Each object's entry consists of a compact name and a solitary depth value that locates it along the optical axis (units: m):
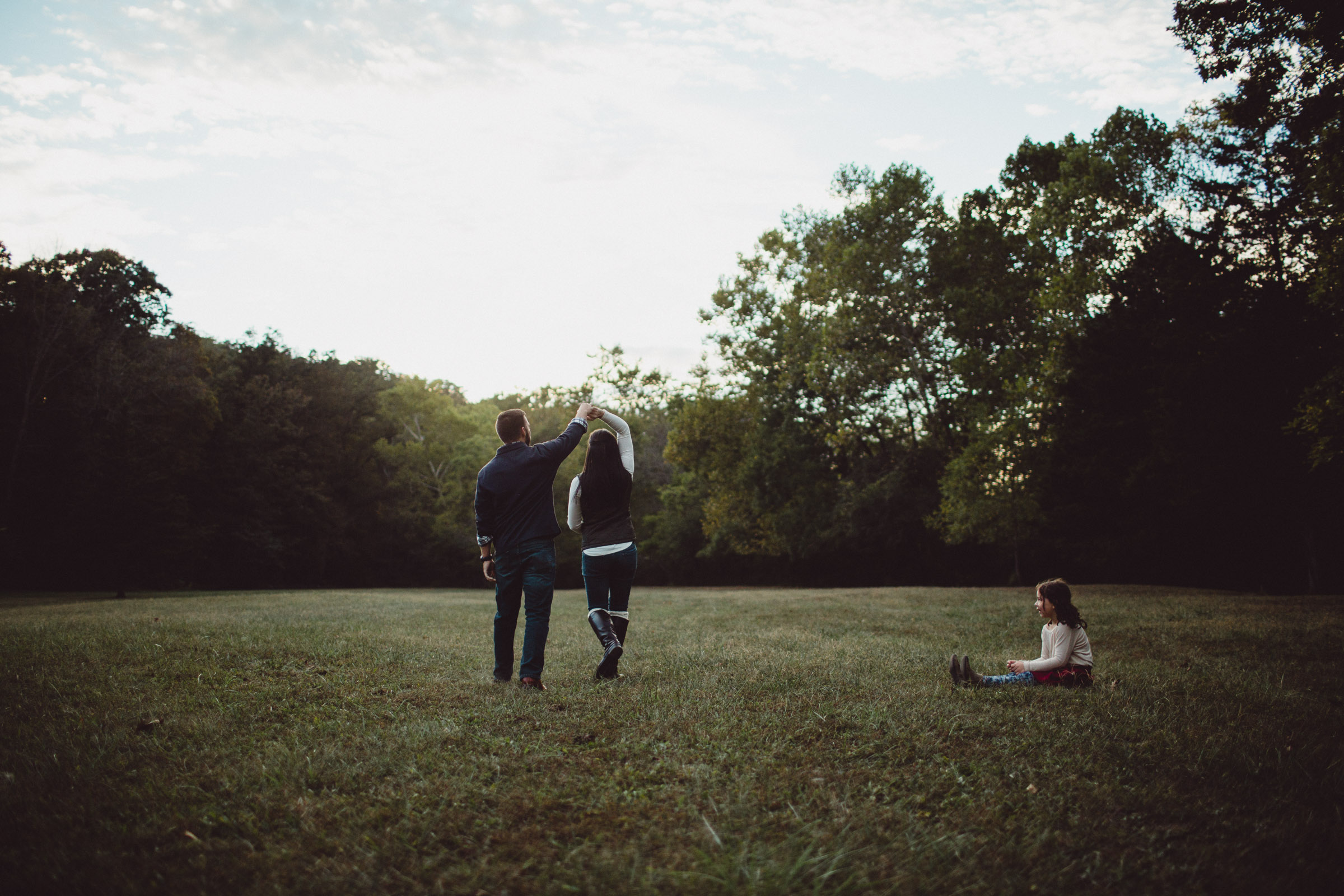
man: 5.93
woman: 6.43
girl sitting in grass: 5.89
